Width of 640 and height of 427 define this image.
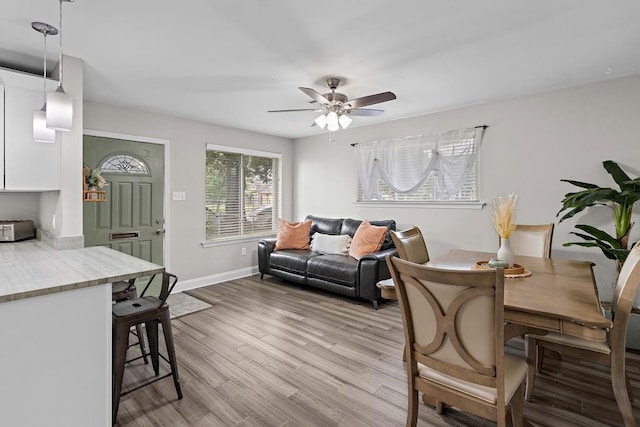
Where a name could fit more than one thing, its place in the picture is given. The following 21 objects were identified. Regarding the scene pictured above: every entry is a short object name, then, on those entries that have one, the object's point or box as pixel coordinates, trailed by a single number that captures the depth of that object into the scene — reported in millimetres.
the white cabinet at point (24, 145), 2490
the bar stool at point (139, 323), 1920
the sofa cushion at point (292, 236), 5078
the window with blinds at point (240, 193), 5027
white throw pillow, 4695
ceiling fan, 2835
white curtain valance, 4051
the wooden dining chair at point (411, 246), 2572
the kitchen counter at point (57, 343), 1458
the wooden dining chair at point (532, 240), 2900
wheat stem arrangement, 2287
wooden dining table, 1399
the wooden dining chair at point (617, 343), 1649
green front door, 3795
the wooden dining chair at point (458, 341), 1335
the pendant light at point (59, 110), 1896
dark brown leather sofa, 3893
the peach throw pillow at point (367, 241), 4262
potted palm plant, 2693
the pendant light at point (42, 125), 2228
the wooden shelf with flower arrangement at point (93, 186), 3484
